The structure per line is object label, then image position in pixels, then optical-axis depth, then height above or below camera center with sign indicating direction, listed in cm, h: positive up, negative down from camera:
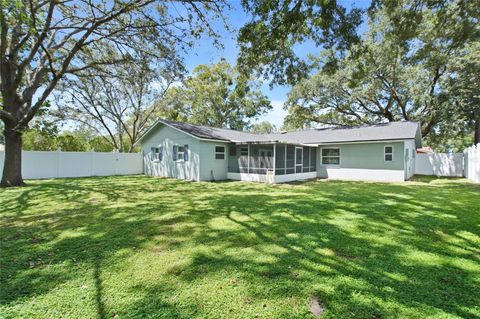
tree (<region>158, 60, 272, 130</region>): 2754 +684
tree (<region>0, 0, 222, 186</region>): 887 +482
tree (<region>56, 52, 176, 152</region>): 2101 +529
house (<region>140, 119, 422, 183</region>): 1444 +41
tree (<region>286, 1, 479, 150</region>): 830 +505
